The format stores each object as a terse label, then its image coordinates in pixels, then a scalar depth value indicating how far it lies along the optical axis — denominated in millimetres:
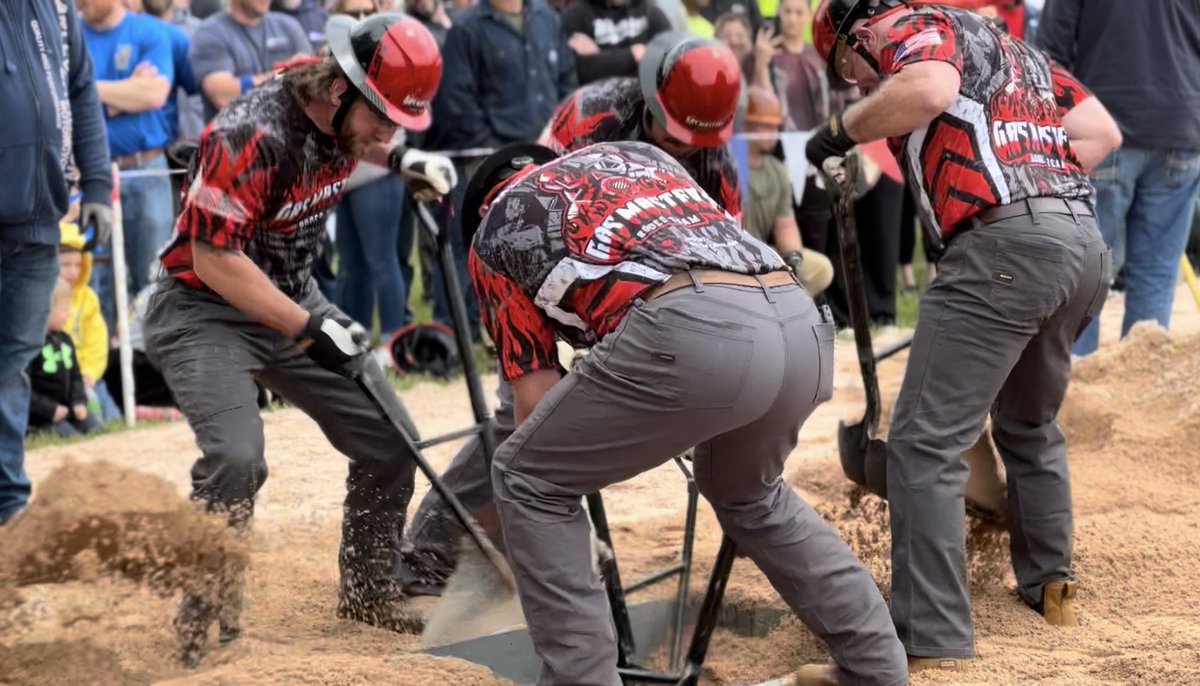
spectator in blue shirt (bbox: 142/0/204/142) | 8766
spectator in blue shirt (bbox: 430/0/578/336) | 9133
